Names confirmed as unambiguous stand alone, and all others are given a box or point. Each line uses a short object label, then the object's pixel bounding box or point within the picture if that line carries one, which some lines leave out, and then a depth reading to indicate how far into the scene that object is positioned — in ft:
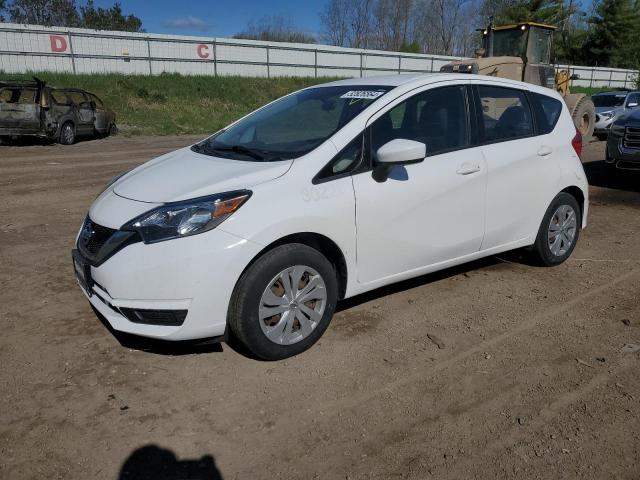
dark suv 29.19
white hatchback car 10.65
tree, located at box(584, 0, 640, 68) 176.65
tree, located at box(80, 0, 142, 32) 151.75
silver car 52.37
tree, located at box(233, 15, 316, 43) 181.98
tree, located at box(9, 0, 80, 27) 129.70
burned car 48.06
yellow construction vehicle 46.70
